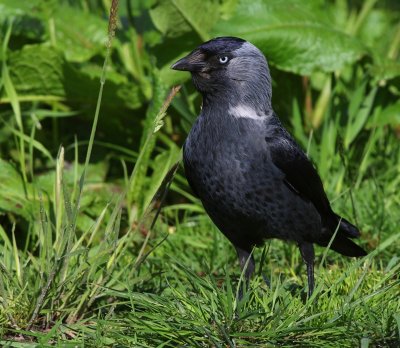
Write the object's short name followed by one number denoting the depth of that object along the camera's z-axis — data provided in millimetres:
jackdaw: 6805
